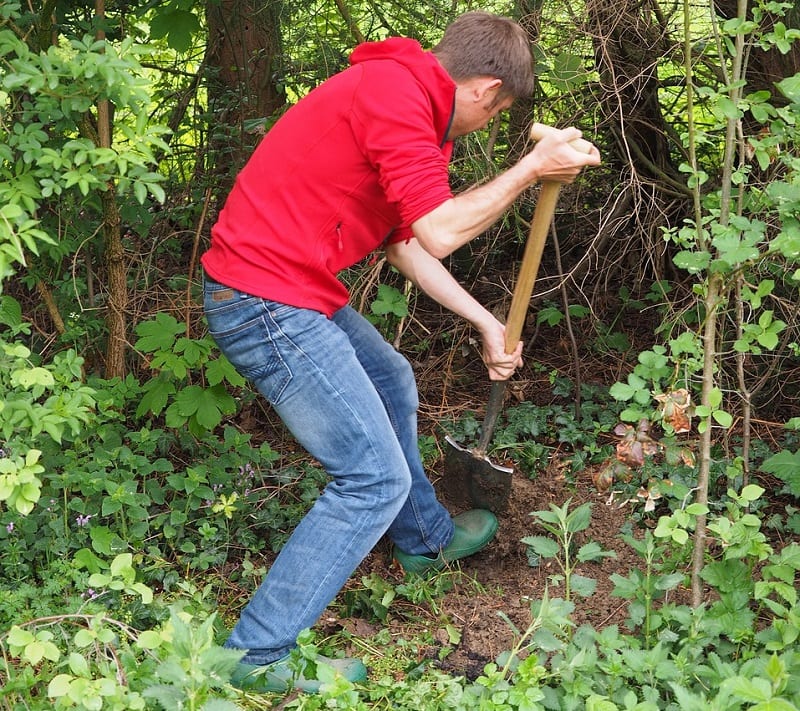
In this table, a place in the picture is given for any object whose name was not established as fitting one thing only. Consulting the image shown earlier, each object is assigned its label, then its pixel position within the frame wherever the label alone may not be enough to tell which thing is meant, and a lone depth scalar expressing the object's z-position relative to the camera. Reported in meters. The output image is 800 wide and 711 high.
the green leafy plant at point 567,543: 2.60
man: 2.58
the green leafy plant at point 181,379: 3.61
